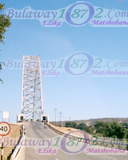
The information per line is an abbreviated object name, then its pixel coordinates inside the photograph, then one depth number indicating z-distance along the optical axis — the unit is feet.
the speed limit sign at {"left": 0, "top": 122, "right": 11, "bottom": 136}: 56.18
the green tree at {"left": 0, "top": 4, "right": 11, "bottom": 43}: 66.23
